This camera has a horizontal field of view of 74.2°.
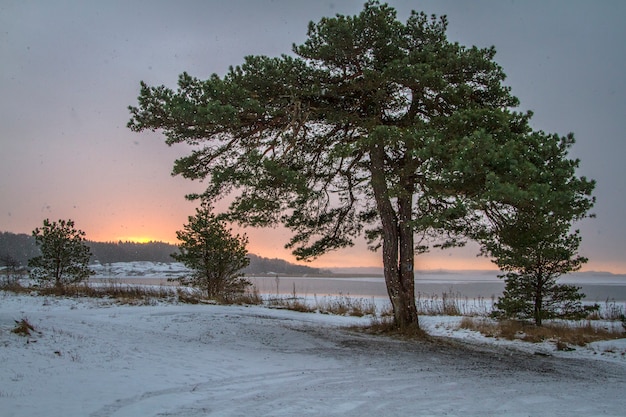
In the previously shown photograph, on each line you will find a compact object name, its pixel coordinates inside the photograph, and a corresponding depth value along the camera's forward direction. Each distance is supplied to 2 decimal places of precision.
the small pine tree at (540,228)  7.15
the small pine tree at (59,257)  17.58
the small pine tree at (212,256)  17.19
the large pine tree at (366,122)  8.17
